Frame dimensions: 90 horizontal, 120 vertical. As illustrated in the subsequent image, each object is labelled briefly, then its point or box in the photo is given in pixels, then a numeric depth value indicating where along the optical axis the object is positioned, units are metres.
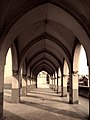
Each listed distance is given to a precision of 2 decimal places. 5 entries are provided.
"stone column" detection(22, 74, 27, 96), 23.41
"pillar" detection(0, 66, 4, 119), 9.77
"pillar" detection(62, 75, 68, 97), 22.70
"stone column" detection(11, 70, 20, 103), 15.97
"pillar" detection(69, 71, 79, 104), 15.76
